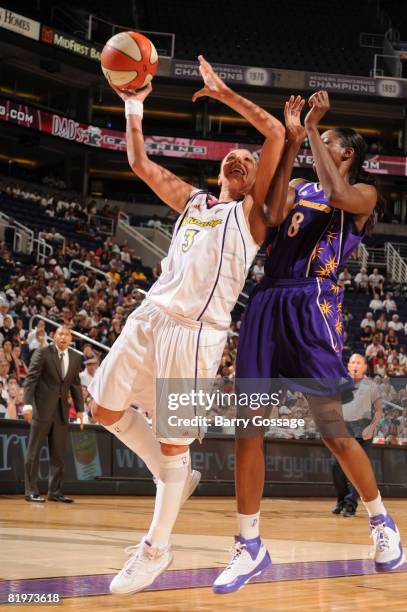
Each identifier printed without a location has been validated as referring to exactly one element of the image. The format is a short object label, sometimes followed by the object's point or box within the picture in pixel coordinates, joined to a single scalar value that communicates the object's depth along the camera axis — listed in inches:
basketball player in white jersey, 174.7
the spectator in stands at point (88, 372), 541.3
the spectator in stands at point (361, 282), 1105.4
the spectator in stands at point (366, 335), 950.4
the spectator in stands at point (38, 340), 564.4
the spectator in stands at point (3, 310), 621.0
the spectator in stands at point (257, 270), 1001.5
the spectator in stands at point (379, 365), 815.7
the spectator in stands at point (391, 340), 935.7
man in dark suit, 422.0
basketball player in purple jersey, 176.7
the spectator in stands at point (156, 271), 967.5
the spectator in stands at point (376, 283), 1099.5
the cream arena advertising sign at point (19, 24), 1128.8
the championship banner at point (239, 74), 1316.4
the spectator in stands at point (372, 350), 863.7
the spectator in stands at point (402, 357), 839.1
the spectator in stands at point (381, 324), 976.9
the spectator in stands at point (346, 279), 1094.4
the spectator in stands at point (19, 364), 539.8
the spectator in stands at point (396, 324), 987.9
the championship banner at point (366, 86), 1357.0
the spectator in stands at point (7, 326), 612.8
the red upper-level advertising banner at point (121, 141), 1178.6
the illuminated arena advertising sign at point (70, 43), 1181.1
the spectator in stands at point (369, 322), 974.0
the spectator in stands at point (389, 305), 1050.1
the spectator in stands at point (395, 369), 795.4
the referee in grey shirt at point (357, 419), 424.8
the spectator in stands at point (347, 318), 984.6
